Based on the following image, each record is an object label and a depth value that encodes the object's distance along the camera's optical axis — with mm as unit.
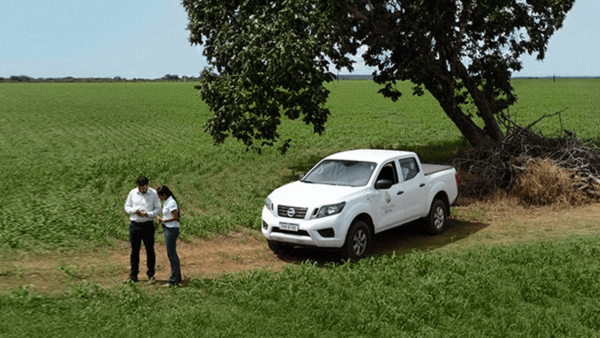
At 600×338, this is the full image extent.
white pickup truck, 10742
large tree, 16453
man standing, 9430
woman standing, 9406
